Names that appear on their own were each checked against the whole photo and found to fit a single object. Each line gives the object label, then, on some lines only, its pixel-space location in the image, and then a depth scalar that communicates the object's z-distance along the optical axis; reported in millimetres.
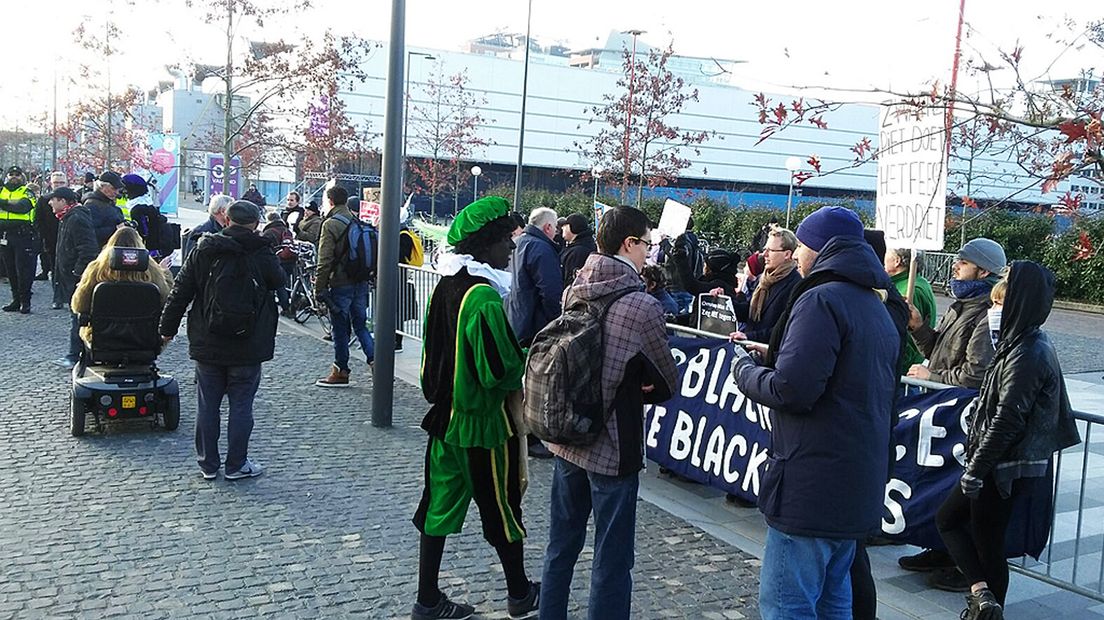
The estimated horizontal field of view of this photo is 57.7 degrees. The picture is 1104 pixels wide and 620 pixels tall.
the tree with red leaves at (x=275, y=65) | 18938
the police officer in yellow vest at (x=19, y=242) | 13766
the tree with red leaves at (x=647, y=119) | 31297
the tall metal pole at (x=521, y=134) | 26697
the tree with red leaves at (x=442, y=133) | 47906
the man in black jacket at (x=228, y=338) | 6352
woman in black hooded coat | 4336
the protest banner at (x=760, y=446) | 5035
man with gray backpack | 3904
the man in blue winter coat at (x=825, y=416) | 3395
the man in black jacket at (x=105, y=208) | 10953
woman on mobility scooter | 7586
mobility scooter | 7496
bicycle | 14250
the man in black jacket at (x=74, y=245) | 10695
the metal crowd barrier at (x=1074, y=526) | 4965
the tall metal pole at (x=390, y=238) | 7988
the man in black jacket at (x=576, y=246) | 7629
